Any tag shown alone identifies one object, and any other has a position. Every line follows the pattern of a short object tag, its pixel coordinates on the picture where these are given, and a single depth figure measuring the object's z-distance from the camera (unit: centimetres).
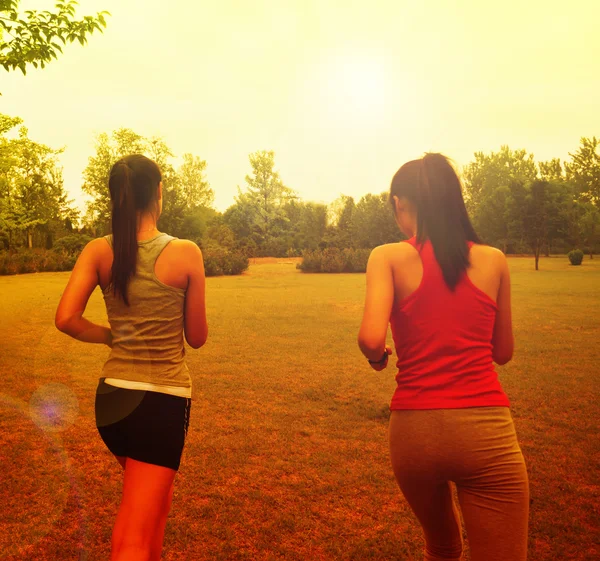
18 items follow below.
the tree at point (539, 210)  3969
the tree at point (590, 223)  5406
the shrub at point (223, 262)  3428
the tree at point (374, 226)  5172
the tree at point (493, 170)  8336
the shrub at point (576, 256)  4205
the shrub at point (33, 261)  3500
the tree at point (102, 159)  5359
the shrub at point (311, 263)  3691
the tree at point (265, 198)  6538
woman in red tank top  175
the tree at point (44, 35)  835
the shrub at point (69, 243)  4194
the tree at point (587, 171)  6197
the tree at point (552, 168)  8215
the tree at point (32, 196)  3275
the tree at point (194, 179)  7175
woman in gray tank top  205
